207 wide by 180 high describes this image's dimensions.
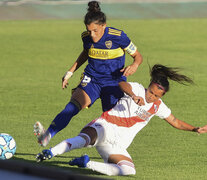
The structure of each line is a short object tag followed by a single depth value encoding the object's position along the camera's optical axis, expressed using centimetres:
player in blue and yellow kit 1668
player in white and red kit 1482
